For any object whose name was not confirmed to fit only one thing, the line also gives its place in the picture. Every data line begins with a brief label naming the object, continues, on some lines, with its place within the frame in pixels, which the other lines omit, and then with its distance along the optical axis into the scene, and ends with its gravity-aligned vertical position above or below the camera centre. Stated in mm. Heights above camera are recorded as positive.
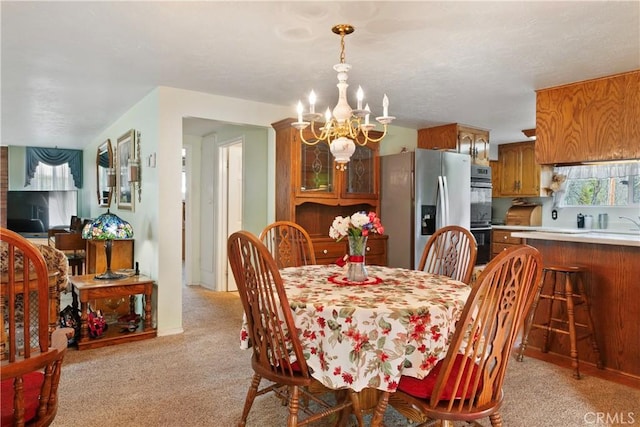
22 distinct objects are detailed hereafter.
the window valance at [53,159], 7859 +893
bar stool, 2830 -732
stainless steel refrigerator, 4309 +71
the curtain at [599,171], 5316 +448
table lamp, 3496 -219
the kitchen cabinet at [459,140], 5105 +814
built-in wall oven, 5164 -56
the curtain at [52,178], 8012 +538
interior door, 5270 +155
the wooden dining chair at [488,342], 1384 -479
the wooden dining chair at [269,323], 1639 -482
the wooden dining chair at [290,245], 2972 -290
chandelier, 2258 +484
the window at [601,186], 5320 +251
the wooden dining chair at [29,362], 1183 -459
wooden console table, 3268 -726
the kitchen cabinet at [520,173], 6102 +478
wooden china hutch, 3984 +173
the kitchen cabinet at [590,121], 3184 +678
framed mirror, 5165 +450
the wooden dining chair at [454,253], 2600 -315
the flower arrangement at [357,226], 2045 -103
